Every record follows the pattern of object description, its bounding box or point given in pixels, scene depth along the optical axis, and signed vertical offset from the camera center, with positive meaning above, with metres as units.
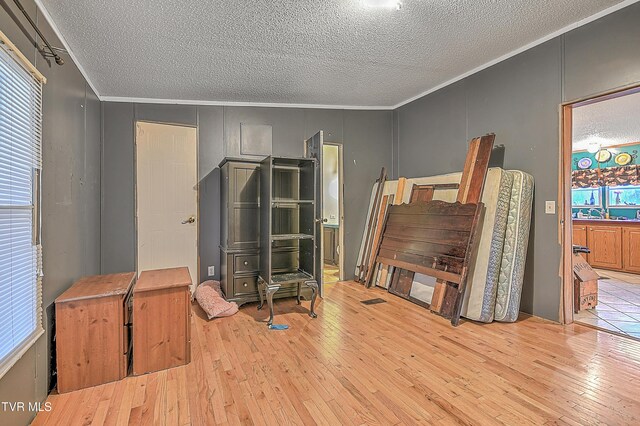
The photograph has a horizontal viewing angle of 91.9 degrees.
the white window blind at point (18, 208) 1.46 +0.02
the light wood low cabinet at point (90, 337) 2.00 -0.83
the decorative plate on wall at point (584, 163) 6.71 +1.08
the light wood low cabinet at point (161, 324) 2.20 -0.82
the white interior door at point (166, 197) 3.93 +0.20
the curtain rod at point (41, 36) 1.68 +1.08
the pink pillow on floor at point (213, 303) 3.28 -1.00
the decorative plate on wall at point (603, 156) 6.39 +1.18
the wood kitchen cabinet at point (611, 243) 5.41 -0.57
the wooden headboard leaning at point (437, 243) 3.15 -0.36
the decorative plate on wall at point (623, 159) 6.09 +1.06
